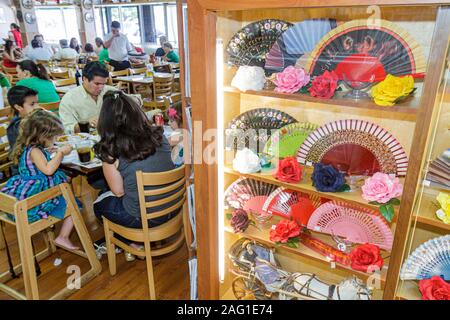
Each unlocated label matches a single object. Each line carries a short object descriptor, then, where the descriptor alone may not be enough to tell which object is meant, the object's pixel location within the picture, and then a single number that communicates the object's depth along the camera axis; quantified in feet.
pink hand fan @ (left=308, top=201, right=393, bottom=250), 4.95
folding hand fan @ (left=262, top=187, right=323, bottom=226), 5.60
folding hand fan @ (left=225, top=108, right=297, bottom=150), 5.61
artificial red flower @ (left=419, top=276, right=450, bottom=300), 4.26
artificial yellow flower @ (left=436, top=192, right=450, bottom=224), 4.05
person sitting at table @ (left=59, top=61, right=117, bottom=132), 10.25
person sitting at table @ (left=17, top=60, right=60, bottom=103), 11.77
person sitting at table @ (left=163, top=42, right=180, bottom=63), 22.53
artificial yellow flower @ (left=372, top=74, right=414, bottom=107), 3.91
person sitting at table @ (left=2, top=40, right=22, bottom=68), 20.83
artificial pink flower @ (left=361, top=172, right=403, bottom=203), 4.28
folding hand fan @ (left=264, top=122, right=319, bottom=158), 5.36
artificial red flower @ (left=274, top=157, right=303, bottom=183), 4.94
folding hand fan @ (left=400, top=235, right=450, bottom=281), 4.48
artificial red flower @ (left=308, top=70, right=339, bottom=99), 4.34
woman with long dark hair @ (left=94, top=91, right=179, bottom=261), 7.07
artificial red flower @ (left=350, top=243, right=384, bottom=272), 4.74
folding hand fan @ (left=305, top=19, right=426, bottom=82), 4.21
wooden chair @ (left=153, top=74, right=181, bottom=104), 16.67
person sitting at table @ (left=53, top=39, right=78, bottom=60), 25.88
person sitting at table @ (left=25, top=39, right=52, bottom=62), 24.14
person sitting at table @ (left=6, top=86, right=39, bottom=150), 8.86
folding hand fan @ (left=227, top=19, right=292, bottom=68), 5.12
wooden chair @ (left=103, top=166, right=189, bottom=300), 6.44
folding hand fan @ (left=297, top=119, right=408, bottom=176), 4.66
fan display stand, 4.14
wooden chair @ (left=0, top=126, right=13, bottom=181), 9.56
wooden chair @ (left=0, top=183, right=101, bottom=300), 6.30
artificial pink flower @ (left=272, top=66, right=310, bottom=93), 4.60
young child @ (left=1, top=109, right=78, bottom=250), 7.16
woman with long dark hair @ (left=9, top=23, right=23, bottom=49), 28.89
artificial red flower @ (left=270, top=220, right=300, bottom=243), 5.33
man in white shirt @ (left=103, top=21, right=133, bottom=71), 22.82
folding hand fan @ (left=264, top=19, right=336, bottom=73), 4.72
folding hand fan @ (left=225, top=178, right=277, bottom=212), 5.90
